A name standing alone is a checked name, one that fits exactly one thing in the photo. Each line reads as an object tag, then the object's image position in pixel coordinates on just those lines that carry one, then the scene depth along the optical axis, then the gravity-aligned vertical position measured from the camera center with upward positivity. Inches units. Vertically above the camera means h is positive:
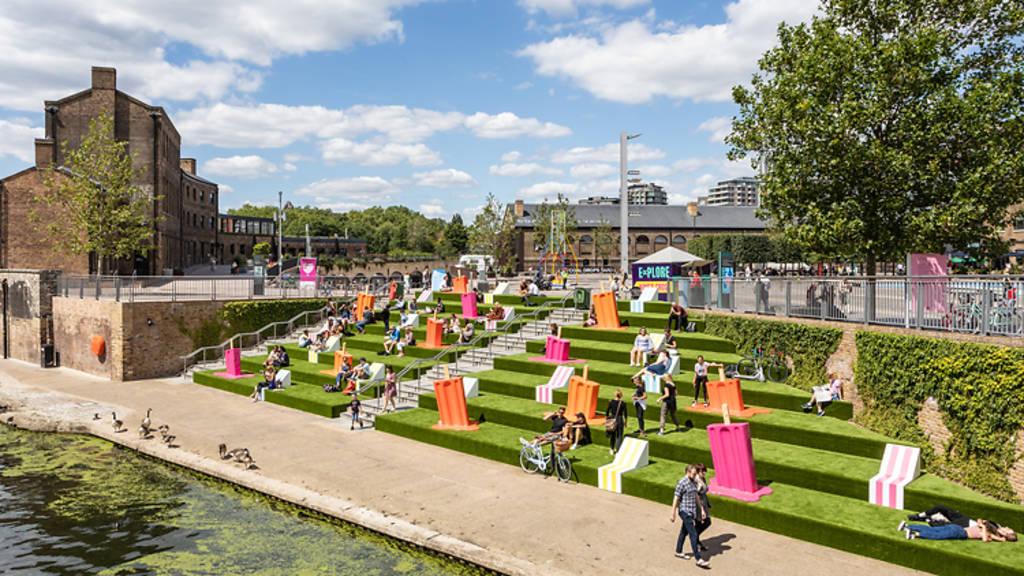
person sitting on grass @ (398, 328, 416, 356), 1080.3 -97.3
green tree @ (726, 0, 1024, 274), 740.0 +164.9
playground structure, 2925.4 +153.8
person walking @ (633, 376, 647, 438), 665.3 -116.9
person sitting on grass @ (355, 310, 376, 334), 1243.8 -77.4
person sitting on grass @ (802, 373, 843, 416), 677.9 -112.6
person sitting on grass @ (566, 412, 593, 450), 667.4 -145.7
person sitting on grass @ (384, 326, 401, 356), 1086.4 -97.1
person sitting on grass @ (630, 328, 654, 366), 855.1 -83.3
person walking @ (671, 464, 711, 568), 434.9 -143.5
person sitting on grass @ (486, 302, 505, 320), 1149.1 -57.3
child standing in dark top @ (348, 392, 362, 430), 808.3 -150.4
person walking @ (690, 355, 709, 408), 718.5 -97.2
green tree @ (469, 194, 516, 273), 3102.9 +201.9
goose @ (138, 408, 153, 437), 777.6 -168.0
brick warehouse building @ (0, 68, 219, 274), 1857.8 +313.7
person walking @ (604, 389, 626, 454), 623.4 -127.5
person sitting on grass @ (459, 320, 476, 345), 1067.3 -85.3
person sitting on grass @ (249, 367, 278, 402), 985.5 -150.9
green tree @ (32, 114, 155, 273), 1622.8 +180.8
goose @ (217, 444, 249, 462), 666.2 -168.9
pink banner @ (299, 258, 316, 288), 1457.9 +18.1
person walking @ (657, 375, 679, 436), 653.9 -113.8
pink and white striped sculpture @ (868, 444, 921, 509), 501.7 -145.8
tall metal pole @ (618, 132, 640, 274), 1217.4 +159.4
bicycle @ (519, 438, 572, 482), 610.2 -161.4
